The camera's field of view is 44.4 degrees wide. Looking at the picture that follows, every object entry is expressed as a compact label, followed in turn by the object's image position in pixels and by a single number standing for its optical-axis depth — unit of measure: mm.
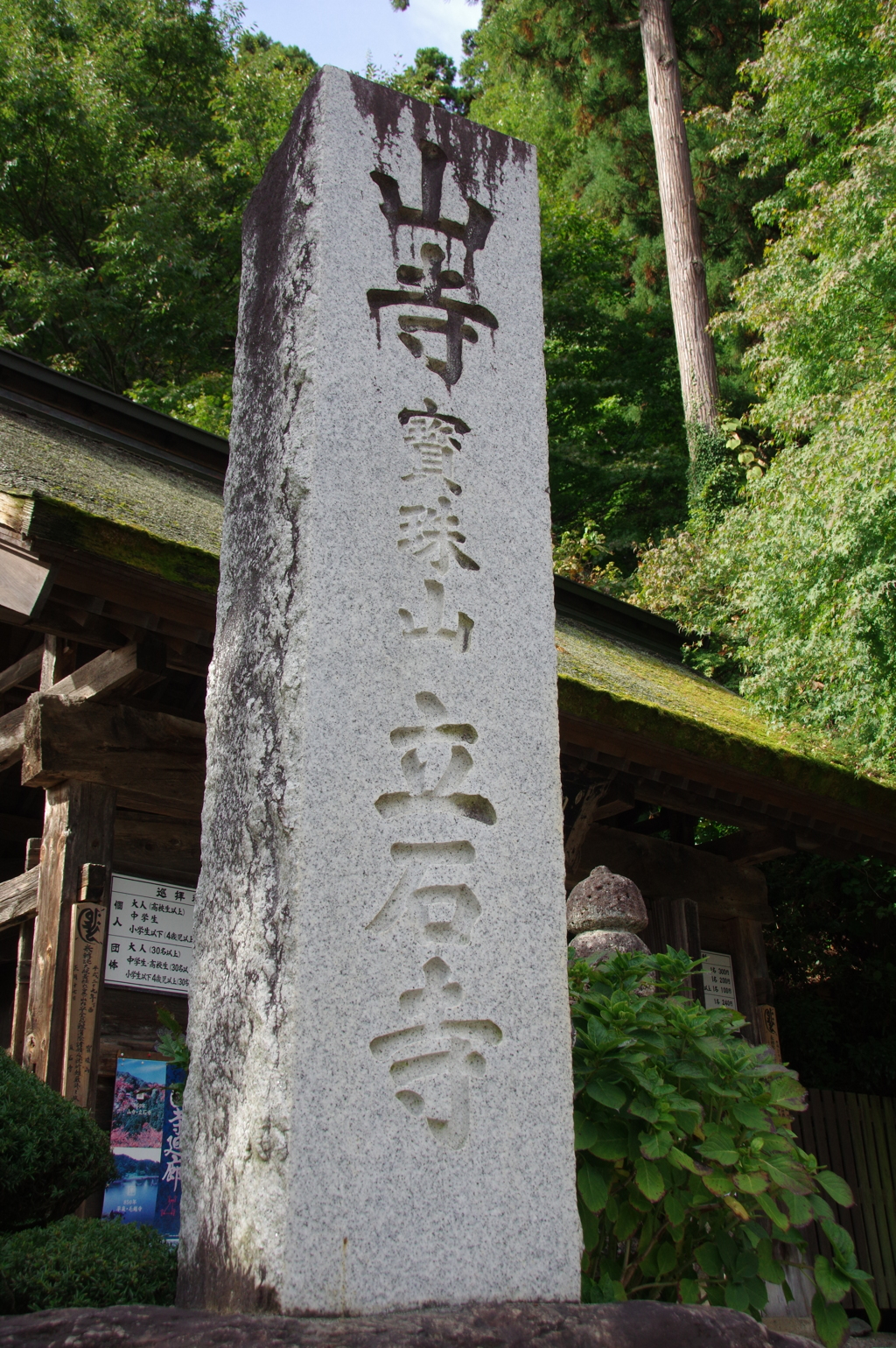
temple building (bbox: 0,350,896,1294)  4281
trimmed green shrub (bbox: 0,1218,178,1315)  2221
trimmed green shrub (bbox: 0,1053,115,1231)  2531
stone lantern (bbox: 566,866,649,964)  4061
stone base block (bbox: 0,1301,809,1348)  1870
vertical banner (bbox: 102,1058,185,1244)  4516
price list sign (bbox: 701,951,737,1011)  6855
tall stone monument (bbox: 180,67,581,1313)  2281
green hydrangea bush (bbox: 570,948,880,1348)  2602
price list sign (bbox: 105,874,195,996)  4844
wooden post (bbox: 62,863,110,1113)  4445
